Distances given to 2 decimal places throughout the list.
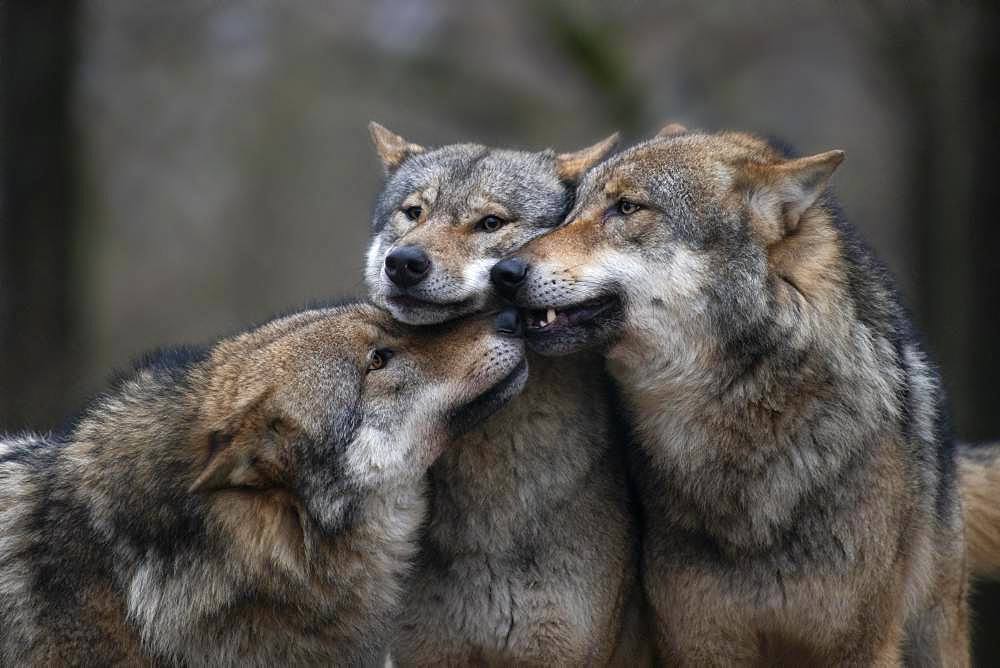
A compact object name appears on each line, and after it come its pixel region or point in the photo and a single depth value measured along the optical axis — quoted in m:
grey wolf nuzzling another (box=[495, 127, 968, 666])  10.48
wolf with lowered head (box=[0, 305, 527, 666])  9.89
